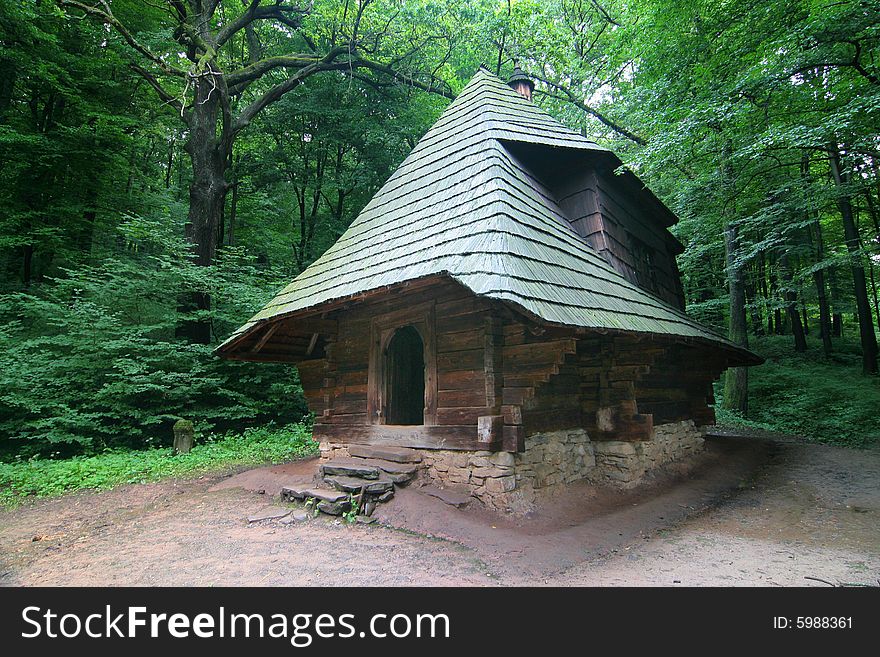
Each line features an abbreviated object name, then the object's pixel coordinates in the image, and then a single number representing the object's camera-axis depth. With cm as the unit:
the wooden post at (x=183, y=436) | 827
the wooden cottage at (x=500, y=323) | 466
